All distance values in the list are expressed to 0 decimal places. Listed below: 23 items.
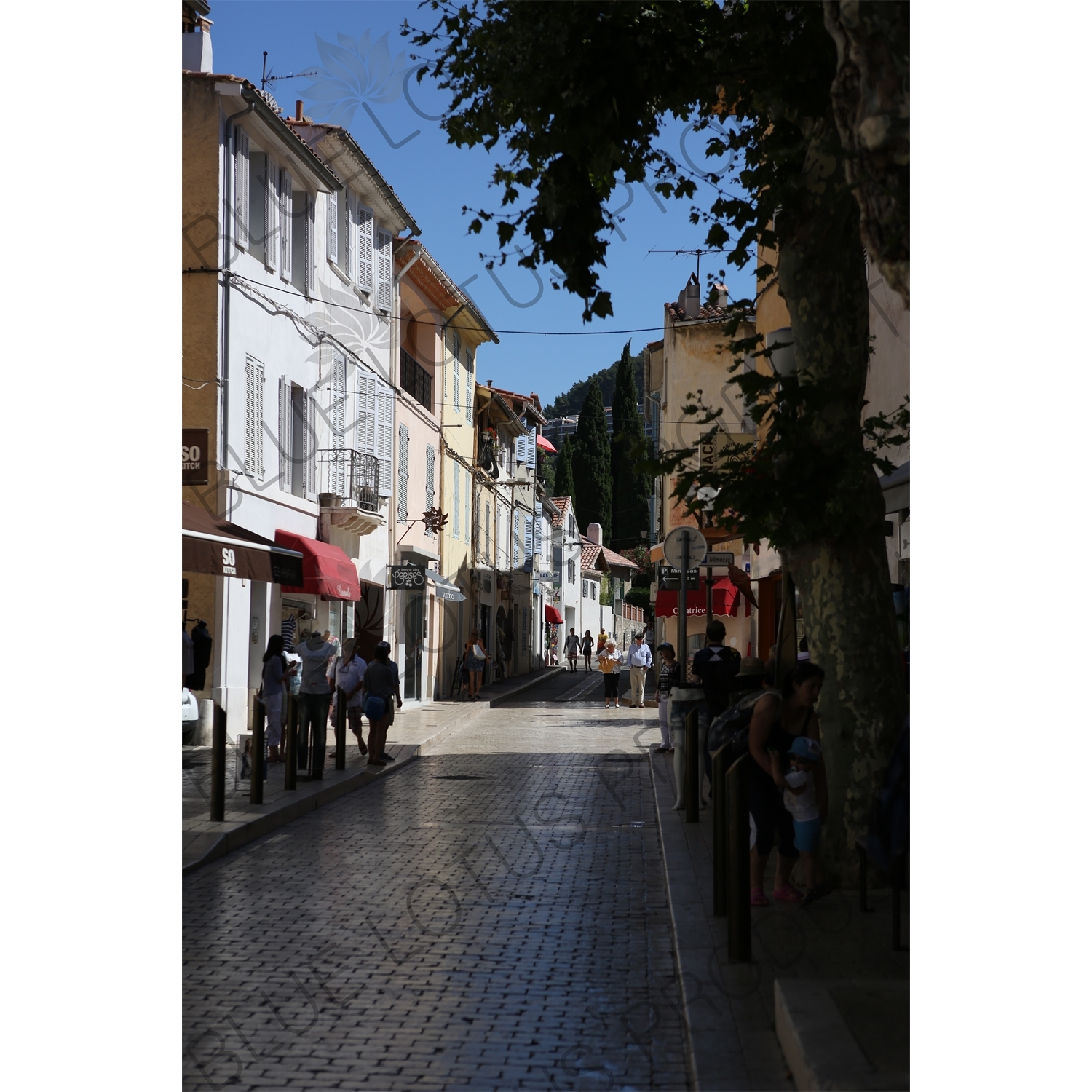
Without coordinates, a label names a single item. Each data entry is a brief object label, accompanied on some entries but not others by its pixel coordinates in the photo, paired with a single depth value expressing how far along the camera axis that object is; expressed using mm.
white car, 16875
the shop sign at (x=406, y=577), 29312
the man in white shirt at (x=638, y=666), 30266
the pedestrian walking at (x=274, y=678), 15461
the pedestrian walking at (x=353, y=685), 17641
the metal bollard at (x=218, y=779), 10977
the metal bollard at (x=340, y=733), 16062
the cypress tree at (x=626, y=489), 80000
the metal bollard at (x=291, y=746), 13719
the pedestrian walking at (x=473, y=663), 34531
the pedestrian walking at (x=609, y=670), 33000
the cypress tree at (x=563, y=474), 82500
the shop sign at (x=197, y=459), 17719
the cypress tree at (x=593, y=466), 81625
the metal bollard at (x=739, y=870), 6453
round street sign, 15133
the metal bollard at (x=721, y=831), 7250
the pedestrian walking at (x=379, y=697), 16594
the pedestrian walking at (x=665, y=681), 17578
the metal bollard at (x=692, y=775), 11820
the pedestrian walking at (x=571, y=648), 59125
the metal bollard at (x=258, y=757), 12258
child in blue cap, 7559
